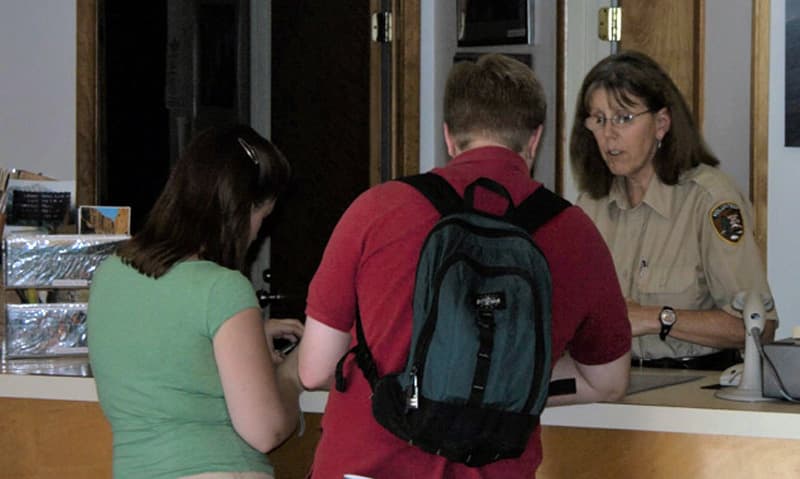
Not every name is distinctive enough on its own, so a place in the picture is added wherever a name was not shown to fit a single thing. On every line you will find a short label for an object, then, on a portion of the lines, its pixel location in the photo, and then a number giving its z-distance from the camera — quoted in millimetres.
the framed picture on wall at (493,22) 7923
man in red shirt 5733
